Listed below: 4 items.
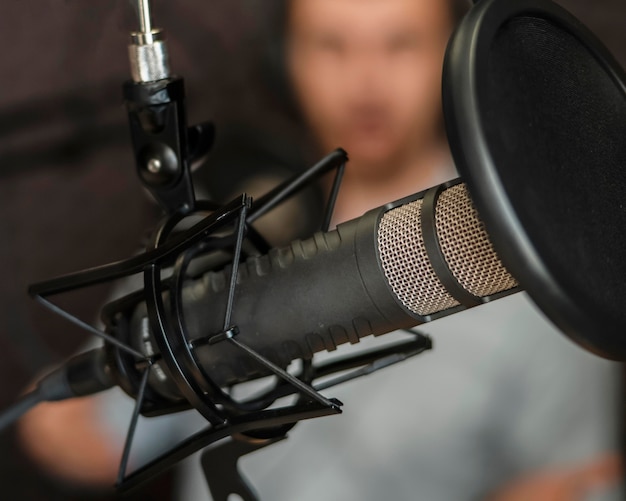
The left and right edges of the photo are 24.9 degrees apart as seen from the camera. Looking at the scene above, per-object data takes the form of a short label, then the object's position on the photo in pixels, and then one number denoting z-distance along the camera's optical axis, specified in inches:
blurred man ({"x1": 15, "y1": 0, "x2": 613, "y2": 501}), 44.2
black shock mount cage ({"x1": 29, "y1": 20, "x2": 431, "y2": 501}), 24.6
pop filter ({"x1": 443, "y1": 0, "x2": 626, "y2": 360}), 20.2
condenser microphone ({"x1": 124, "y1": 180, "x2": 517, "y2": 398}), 22.8
